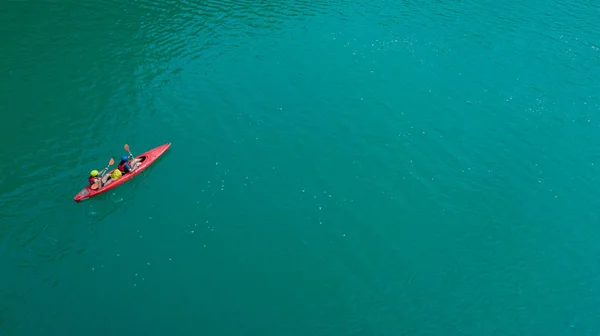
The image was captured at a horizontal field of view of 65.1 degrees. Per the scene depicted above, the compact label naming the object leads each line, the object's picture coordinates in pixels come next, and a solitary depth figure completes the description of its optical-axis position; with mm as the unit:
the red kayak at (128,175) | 29108
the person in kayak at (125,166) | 30625
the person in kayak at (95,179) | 29234
